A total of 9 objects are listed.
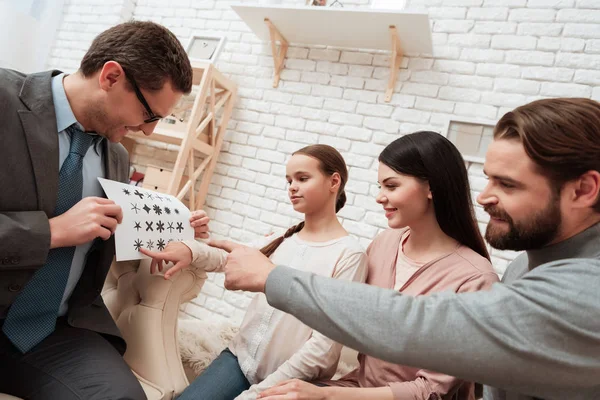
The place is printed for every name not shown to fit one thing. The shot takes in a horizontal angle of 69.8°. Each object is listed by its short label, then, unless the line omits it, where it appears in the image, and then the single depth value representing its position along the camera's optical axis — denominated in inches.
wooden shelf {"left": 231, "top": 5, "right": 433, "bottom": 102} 84.6
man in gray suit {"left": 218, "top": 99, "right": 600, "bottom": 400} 28.3
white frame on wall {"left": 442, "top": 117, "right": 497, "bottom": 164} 87.8
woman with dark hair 46.1
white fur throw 62.9
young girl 49.3
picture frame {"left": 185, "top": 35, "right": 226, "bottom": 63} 108.4
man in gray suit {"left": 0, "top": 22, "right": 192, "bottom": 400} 41.3
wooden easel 99.2
